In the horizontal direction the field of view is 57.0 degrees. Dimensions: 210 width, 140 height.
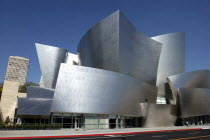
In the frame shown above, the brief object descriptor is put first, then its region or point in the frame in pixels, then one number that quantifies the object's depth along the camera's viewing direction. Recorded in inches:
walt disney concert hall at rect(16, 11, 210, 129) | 1027.9
